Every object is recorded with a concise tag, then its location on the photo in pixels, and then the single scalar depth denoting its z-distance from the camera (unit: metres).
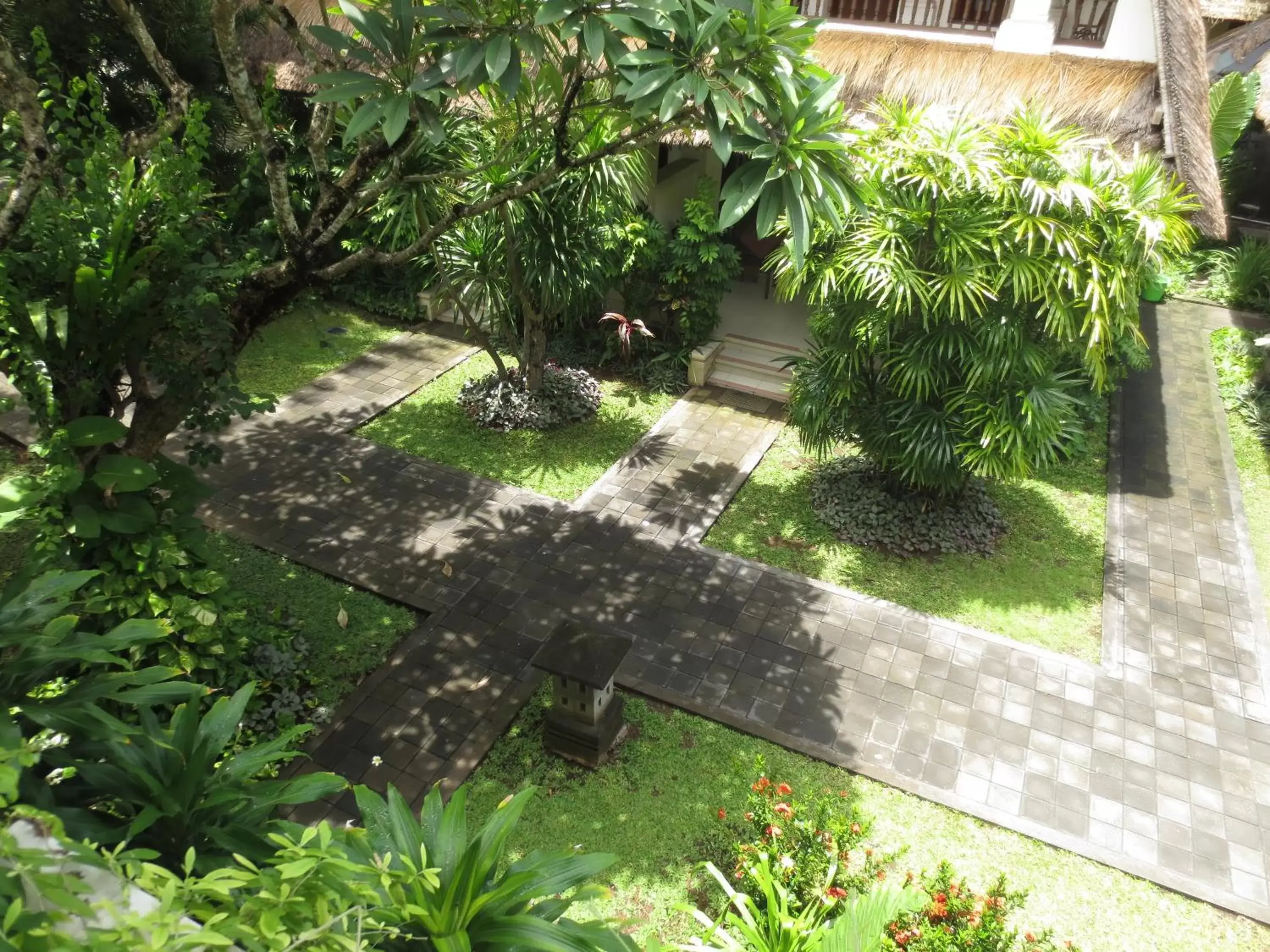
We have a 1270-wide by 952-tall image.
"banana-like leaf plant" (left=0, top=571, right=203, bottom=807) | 2.34
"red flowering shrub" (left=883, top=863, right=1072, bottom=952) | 3.44
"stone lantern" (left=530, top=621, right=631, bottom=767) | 4.36
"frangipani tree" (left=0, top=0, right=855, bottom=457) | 3.37
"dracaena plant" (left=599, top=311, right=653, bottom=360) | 8.52
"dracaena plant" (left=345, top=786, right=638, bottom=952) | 2.01
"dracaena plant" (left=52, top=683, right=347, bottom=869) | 2.33
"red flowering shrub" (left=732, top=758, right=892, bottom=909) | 3.80
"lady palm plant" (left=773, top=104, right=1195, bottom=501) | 5.21
